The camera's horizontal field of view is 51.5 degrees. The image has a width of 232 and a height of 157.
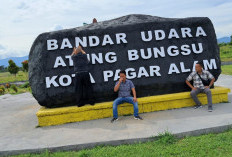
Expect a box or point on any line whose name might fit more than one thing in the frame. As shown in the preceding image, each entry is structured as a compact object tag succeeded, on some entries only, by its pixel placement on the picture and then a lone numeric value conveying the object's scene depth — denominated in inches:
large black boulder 250.1
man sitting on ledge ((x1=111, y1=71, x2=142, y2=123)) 220.7
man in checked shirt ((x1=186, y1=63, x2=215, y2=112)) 242.2
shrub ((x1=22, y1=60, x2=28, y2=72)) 878.4
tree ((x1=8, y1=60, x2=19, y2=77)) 1260.6
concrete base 230.0
